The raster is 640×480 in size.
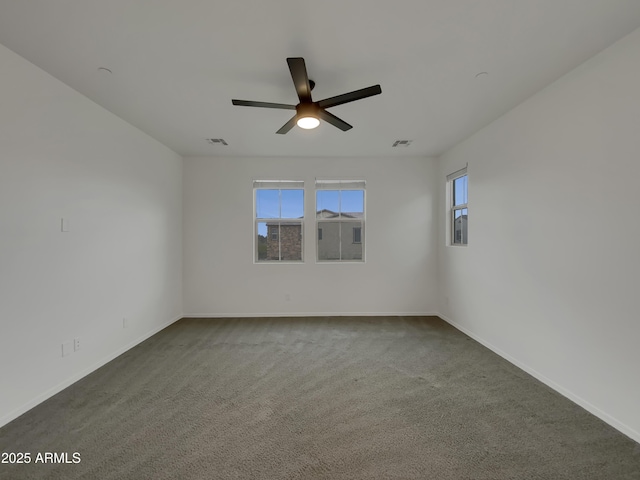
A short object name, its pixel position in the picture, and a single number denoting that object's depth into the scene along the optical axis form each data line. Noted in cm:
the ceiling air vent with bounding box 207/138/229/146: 384
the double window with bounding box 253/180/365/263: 477
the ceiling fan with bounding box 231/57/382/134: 194
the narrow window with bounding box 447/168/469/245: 400
